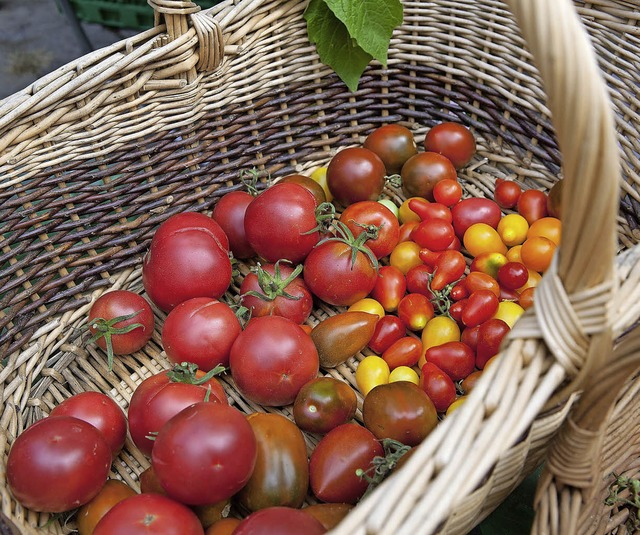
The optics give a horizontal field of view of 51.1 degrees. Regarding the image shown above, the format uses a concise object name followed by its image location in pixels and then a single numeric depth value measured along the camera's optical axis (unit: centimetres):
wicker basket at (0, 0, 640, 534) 65
